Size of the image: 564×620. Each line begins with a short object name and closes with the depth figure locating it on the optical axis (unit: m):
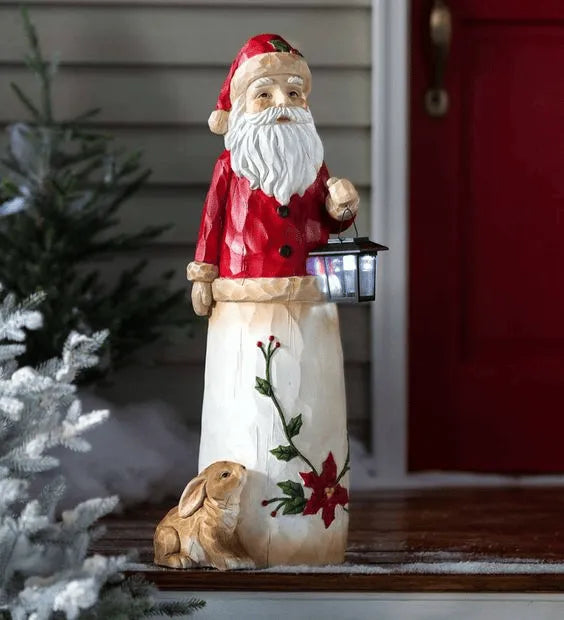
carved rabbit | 2.69
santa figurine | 2.73
